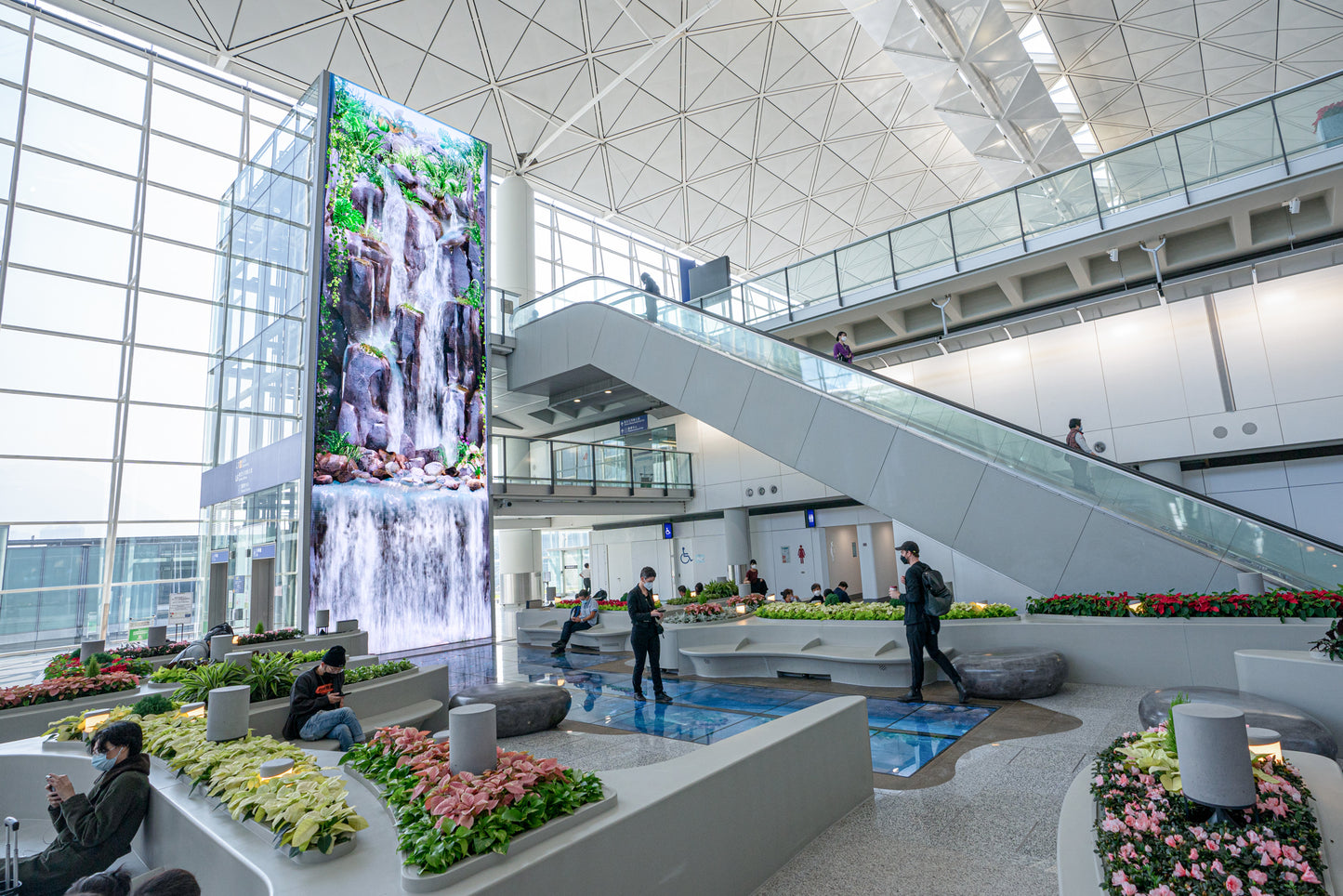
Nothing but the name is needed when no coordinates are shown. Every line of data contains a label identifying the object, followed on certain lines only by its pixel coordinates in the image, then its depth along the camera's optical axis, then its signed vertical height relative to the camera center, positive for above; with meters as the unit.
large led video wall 15.15 +4.47
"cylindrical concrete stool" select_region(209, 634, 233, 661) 8.48 -0.83
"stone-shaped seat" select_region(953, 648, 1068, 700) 7.76 -1.55
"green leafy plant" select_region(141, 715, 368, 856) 2.97 -1.12
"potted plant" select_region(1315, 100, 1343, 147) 10.61 +6.34
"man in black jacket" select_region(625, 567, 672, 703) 9.27 -0.98
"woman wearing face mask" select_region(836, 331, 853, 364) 14.69 +4.32
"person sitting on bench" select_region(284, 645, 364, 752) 6.02 -1.21
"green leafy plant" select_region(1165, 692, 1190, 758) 3.38 -1.07
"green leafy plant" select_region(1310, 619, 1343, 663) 5.29 -0.94
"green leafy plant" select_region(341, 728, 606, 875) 2.68 -1.05
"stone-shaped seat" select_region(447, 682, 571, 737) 7.72 -1.63
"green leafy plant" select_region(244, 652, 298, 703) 6.76 -1.01
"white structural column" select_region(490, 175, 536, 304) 25.00 +12.26
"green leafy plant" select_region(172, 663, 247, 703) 6.65 -1.00
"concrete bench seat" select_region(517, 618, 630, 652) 14.29 -1.67
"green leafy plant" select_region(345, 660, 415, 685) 7.66 -1.17
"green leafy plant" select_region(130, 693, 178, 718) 5.95 -1.09
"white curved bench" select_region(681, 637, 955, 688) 9.18 -1.61
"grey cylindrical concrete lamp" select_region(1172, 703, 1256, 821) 2.70 -0.92
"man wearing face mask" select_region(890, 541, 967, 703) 7.99 -0.97
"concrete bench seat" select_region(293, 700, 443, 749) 7.09 -1.59
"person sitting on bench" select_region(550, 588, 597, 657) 14.54 -1.29
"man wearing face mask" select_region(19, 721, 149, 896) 4.00 -1.40
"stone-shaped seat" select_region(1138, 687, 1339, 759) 4.72 -1.38
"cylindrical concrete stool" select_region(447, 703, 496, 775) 3.34 -0.87
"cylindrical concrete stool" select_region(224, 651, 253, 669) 7.49 -0.90
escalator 8.66 +0.97
